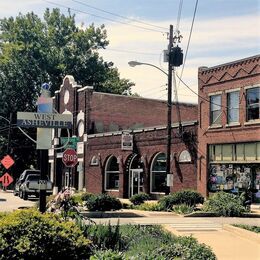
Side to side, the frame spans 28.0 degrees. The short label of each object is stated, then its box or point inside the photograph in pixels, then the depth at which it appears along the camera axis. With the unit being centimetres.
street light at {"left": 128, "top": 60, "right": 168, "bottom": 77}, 2766
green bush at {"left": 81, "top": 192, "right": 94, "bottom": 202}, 2590
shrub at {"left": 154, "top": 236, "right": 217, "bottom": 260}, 848
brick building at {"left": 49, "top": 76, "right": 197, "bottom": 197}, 3379
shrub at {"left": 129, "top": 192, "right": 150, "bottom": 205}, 2873
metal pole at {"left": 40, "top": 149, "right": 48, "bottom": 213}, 1288
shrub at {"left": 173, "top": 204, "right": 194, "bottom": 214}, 2302
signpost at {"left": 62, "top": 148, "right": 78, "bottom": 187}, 2093
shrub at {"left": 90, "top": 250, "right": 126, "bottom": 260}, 710
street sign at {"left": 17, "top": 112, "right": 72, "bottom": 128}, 1292
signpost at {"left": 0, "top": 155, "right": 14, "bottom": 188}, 3167
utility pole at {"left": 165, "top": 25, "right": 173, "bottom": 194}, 2819
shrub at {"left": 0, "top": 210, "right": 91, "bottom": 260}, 777
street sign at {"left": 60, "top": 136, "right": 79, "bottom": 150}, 2826
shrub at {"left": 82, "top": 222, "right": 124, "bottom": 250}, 959
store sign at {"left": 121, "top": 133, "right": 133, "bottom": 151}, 3903
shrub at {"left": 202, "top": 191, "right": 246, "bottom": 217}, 2186
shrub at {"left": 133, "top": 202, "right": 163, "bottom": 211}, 2512
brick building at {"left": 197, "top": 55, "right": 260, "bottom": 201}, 2859
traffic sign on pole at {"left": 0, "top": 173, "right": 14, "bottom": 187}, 3167
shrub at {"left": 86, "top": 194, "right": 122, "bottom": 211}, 2322
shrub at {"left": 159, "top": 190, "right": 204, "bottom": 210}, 2502
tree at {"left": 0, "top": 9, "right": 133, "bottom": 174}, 6222
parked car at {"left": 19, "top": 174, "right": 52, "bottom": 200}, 3555
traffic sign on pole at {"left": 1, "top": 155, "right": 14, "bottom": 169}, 3572
